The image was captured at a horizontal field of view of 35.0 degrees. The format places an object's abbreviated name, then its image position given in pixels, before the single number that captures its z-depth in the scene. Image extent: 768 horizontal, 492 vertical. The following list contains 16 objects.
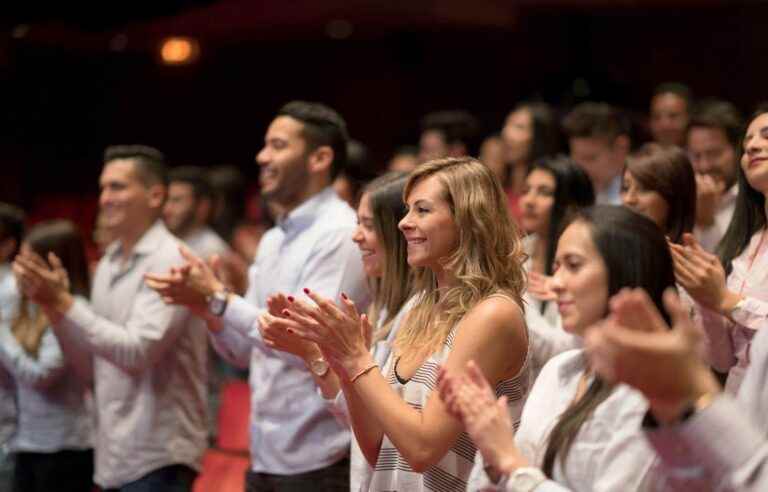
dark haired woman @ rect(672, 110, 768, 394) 2.66
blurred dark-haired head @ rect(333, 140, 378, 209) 4.93
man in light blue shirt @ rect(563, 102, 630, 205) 5.08
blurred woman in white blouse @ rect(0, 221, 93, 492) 4.07
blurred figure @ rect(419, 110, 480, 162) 6.19
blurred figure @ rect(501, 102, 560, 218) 5.53
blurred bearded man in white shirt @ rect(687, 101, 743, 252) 4.39
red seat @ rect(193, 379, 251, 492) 4.72
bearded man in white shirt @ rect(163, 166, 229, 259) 5.94
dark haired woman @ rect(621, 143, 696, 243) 3.27
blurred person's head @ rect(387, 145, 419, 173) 6.15
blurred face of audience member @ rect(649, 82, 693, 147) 5.88
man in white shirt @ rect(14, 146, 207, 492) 3.69
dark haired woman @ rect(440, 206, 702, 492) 1.94
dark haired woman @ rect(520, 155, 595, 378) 3.85
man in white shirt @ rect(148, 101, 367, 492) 3.43
